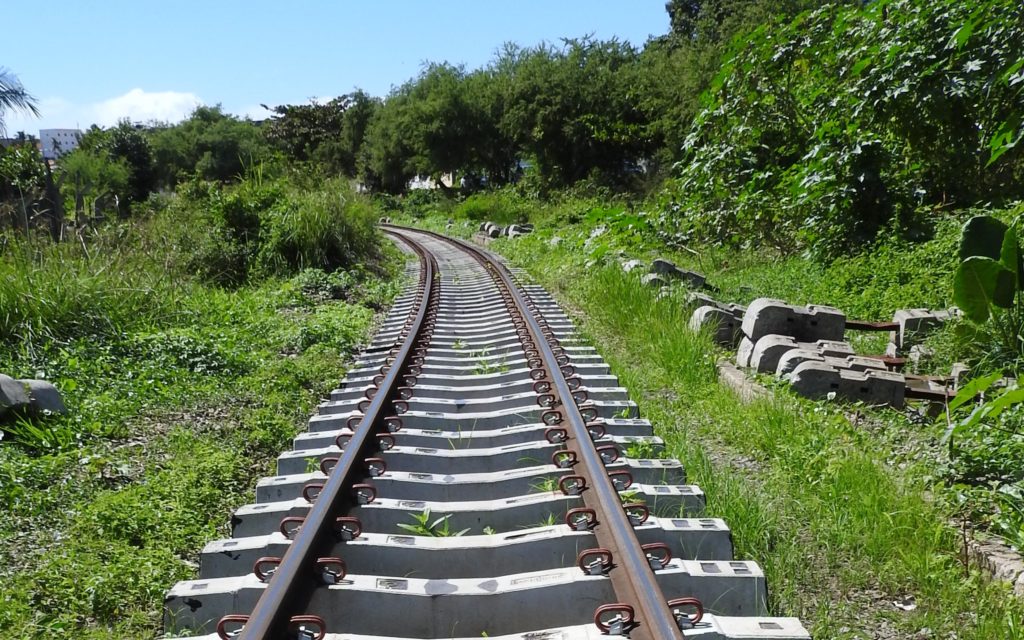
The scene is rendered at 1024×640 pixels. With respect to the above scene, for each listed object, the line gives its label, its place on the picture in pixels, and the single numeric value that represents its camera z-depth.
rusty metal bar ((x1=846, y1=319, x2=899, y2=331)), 7.45
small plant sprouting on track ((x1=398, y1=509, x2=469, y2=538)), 3.53
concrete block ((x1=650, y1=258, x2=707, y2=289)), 10.45
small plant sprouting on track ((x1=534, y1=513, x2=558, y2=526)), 3.55
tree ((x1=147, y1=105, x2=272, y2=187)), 69.94
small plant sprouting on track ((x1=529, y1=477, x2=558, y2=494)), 3.94
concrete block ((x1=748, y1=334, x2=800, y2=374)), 6.50
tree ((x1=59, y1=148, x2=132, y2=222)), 49.81
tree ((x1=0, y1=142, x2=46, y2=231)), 18.54
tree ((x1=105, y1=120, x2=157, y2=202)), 66.28
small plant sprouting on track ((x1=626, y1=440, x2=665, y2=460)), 4.47
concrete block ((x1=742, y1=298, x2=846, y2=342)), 7.10
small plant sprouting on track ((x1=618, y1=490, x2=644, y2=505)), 3.73
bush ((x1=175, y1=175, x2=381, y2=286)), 13.66
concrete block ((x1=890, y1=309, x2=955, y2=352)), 7.13
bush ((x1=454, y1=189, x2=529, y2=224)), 30.39
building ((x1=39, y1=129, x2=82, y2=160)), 82.88
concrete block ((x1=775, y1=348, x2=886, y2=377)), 6.11
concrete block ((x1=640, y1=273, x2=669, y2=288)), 9.77
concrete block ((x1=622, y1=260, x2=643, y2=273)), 10.93
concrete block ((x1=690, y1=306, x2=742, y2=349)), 7.78
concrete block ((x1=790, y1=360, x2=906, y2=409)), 5.56
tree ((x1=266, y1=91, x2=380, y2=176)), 64.88
